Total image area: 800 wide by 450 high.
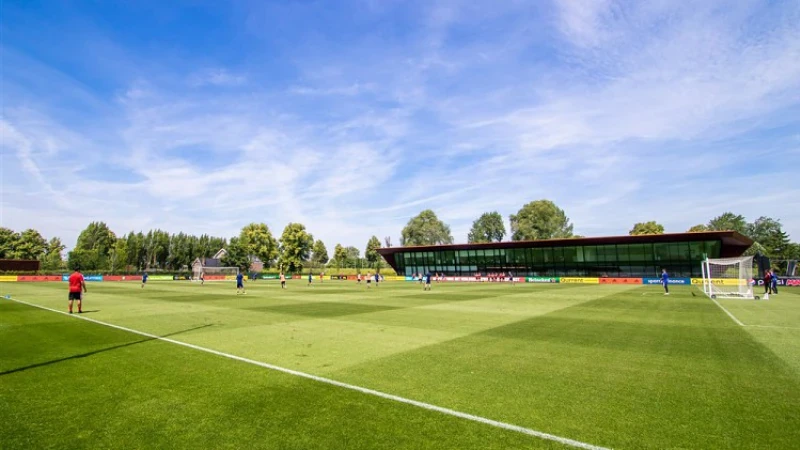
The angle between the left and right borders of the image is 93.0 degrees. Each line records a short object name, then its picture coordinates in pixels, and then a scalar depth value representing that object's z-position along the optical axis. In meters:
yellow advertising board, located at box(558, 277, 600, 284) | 57.81
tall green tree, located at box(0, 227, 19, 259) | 99.12
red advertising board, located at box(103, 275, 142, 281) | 69.62
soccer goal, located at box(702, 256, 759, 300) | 30.92
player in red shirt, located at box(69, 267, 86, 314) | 17.39
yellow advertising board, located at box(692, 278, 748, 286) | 49.14
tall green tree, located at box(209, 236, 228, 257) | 125.76
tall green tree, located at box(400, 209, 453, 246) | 121.38
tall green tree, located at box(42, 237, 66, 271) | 89.08
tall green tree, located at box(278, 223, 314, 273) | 104.69
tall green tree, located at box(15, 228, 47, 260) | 103.00
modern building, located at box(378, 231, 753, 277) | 55.44
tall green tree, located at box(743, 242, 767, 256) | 98.18
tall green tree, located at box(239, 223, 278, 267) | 105.44
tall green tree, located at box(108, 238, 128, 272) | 99.31
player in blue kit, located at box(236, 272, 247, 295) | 31.40
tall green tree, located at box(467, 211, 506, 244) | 129.62
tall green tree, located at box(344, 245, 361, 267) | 167.15
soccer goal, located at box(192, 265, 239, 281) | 73.56
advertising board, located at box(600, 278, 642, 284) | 55.11
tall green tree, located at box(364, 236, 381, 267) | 148.38
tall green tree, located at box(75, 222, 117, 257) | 105.94
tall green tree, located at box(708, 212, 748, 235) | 125.54
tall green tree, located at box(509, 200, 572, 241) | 105.88
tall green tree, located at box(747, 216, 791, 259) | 110.50
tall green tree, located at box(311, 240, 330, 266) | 144.24
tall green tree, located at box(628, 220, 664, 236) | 103.69
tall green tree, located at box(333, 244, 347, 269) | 134.88
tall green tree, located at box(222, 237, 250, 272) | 109.50
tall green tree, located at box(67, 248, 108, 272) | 84.38
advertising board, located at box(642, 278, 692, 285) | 52.78
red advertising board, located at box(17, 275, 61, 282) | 63.16
